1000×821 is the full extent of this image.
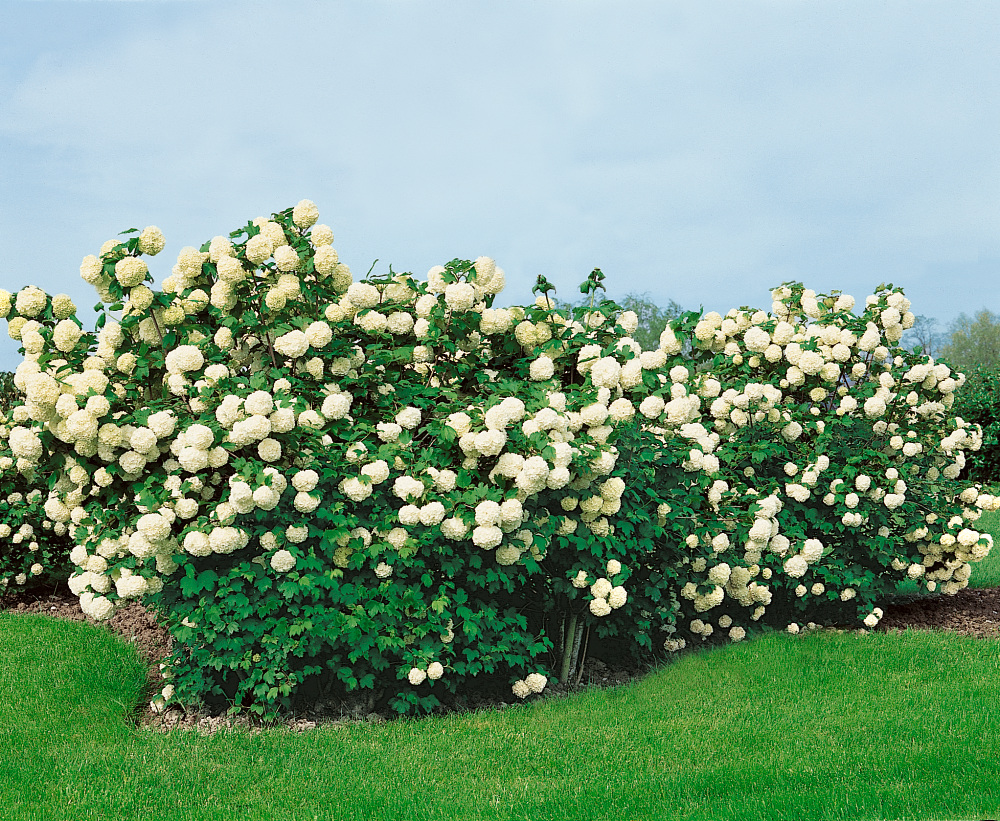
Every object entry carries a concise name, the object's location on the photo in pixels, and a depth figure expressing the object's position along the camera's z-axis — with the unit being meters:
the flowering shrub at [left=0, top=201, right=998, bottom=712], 5.04
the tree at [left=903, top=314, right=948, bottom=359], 55.75
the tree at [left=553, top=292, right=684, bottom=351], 37.81
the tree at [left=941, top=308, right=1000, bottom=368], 49.16
